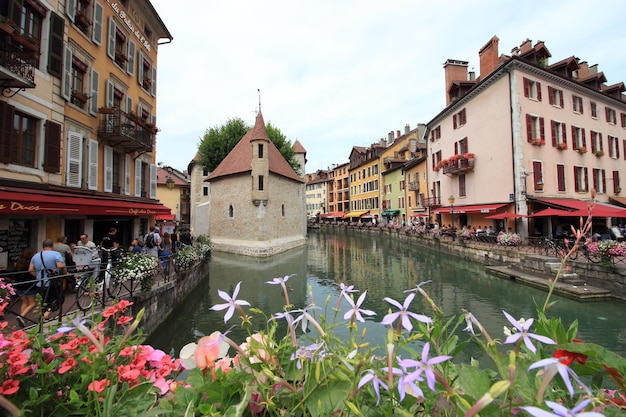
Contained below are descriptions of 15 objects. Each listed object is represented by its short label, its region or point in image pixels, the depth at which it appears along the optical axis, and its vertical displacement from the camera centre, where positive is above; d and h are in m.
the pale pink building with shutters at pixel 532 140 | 19.31 +5.24
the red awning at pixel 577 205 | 15.03 +0.59
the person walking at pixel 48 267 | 5.68 -0.89
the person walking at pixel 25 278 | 5.61 -1.34
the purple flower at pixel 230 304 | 1.15 -0.33
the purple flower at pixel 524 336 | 0.85 -0.37
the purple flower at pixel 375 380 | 0.81 -0.46
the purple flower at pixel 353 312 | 1.25 -0.39
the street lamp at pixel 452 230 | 21.88 -0.99
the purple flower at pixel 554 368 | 0.61 -0.31
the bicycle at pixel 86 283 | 6.11 -1.41
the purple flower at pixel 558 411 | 0.51 -0.33
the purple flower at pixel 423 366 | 0.74 -0.38
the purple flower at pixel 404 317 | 1.04 -0.36
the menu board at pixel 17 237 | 8.06 -0.45
